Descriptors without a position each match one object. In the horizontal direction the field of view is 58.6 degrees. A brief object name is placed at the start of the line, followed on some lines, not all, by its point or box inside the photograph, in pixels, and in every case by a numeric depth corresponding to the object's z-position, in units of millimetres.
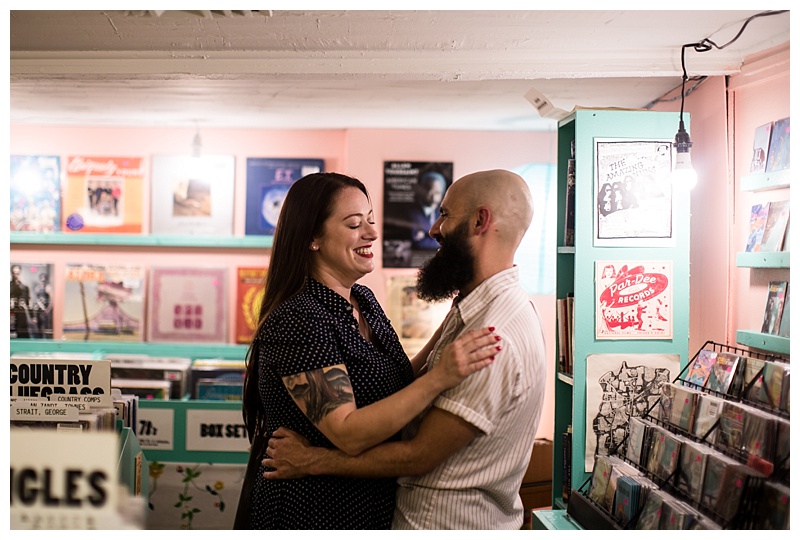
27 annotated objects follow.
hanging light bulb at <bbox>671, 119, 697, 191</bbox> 2461
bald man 1813
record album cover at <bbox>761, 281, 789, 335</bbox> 2297
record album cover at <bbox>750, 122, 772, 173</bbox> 2406
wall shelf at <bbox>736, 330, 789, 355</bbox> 2215
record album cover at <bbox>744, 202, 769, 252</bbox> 2434
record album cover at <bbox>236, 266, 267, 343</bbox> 4891
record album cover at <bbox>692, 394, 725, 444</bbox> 2010
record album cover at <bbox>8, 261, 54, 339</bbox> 4848
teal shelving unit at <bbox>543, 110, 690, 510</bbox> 2732
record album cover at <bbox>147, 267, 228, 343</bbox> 4879
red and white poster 2750
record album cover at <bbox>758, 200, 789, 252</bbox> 2293
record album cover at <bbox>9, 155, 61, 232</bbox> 4859
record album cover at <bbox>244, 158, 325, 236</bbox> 4887
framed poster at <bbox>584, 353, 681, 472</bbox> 2771
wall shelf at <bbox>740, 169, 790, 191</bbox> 2242
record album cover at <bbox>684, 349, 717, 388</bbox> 2334
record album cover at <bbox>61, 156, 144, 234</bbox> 4887
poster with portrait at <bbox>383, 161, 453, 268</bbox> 4742
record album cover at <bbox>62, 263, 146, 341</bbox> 4855
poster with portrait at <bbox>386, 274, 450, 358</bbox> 4742
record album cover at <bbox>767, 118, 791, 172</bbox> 2252
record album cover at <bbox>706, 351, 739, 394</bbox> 2160
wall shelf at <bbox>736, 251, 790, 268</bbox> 2248
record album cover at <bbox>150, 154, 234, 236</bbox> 4887
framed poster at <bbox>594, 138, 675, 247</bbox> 2721
